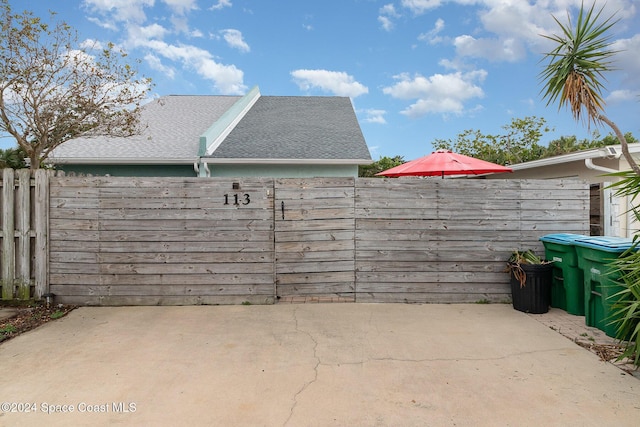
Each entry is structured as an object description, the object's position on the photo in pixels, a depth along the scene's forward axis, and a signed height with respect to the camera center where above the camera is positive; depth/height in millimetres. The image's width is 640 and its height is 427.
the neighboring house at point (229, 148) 9164 +1819
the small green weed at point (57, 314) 5011 -1434
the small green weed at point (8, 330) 4367 -1441
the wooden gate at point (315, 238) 5625 -384
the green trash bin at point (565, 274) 4891 -862
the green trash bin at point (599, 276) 4109 -763
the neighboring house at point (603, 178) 6488 +730
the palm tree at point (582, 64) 5426 +2361
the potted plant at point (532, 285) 5105 -1048
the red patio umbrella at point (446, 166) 6012 +830
